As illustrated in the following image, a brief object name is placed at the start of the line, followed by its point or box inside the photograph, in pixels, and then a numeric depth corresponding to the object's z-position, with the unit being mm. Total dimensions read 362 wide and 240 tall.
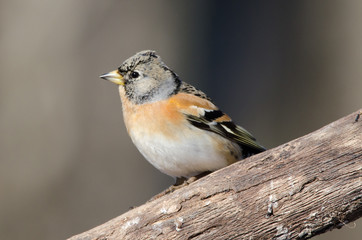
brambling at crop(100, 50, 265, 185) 7551
